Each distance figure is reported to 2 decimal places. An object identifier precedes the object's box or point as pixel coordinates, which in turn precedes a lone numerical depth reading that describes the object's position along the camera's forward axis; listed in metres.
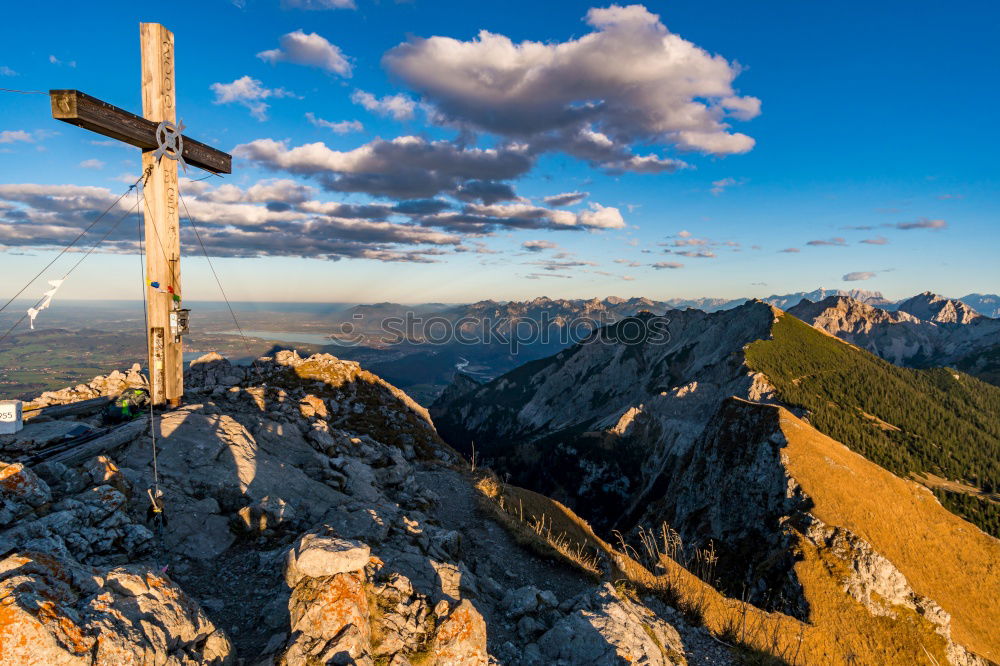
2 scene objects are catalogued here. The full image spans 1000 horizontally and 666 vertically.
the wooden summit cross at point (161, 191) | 14.15
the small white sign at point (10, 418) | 12.58
